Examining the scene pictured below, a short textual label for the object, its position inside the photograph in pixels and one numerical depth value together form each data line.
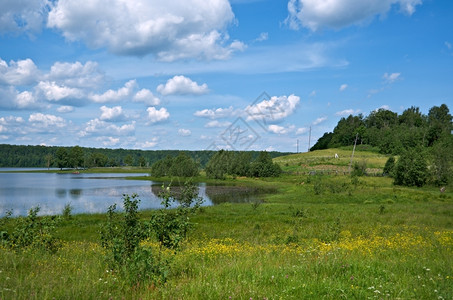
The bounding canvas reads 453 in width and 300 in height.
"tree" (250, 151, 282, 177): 89.30
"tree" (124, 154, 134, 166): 197.25
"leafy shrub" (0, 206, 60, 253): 10.48
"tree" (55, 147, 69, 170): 158.88
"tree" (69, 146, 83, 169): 159.38
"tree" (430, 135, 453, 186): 54.59
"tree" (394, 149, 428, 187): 54.25
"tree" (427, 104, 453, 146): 121.25
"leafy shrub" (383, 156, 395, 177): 68.40
